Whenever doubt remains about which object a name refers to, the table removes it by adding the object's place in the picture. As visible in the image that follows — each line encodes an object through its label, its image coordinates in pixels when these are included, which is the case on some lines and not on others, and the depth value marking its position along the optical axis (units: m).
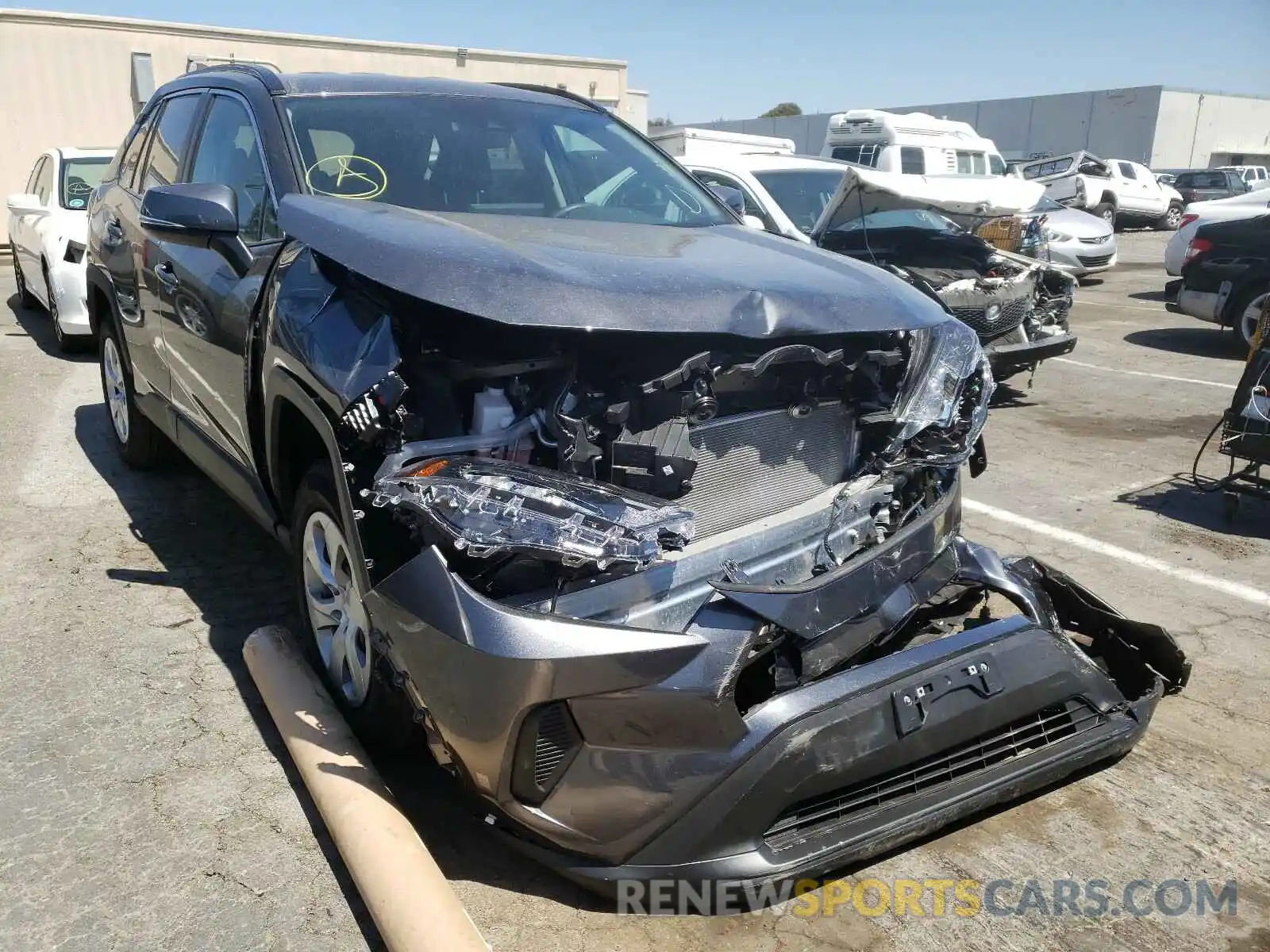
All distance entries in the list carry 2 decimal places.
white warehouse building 48.69
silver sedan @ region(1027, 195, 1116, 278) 15.41
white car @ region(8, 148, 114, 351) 8.94
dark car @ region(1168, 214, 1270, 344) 9.69
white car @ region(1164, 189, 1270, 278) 11.09
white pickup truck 23.36
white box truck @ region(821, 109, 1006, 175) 17.27
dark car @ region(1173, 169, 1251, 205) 29.00
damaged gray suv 2.29
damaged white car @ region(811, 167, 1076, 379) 7.04
